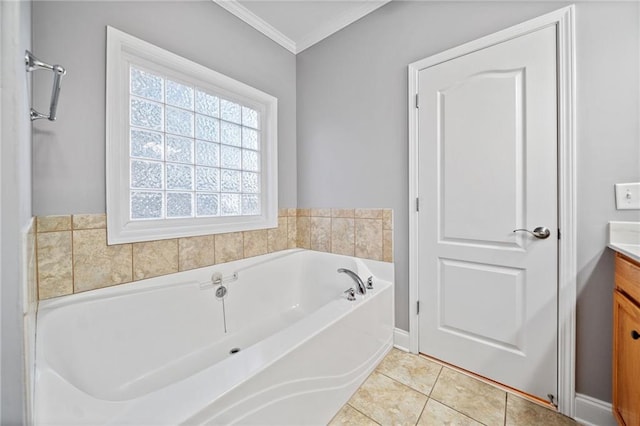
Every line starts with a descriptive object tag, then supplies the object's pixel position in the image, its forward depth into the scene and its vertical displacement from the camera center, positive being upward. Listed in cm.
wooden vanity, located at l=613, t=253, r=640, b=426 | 90 -52
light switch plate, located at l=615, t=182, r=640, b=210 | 110 +6
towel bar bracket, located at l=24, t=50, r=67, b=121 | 79 +49
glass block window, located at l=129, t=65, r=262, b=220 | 157 +45
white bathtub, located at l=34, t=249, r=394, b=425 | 72 -60
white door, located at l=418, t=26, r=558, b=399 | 131 +0
